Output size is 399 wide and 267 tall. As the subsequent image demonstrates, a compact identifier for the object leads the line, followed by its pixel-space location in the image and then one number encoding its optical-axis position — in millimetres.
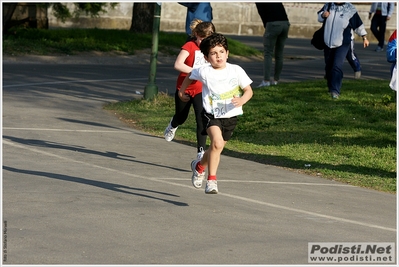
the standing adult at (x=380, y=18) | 32188
